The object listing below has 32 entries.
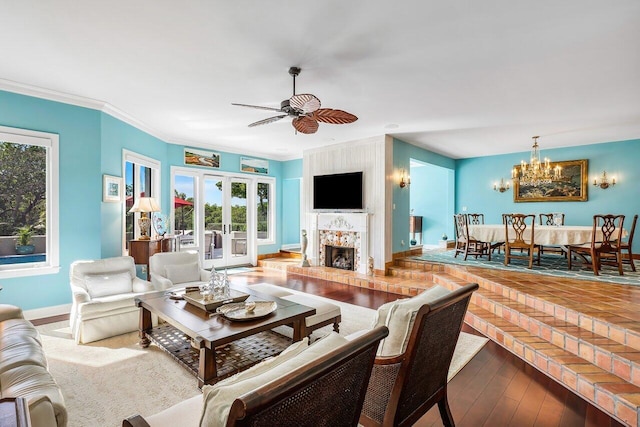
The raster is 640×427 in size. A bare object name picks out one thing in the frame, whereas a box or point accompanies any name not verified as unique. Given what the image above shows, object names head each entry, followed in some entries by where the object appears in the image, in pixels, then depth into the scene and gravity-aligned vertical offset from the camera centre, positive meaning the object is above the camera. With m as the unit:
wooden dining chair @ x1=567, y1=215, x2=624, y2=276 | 4.73 -0.48
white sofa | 1.34 -0.85
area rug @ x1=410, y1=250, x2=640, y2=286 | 4.64 -0.95
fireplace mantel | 6.37 -0.44
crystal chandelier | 5.90 +0.76
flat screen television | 6.48 +0.45
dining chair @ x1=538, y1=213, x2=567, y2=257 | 5.91 -0.20
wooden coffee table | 2.36 -0.99
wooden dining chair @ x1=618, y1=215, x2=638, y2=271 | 4.83 -0.53
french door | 7.40 -0.21
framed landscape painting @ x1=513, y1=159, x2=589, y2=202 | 6.93 +0.56
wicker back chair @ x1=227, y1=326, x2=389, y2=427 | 0.79 -0.53
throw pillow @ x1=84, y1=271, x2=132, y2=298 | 3.56 -0.80
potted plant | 3.97 -0.34
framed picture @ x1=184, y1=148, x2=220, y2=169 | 6.91 +1.23
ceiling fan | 2.93 +1.01
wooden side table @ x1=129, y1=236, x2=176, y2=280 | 4.85 -0.56
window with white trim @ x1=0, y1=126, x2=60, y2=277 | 3.88 +0.13
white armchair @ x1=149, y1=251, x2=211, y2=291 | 4.21 -0.76
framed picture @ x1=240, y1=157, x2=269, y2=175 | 7.93 +1.21
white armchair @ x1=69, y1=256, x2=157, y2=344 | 3.29 -0.91
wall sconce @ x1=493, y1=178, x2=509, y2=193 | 7.88 +0.64
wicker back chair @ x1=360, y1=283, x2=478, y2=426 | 1.56 -0.81
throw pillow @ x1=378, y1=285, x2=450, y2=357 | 1.70 -0.61
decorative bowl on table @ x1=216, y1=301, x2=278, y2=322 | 2.64 -0.84
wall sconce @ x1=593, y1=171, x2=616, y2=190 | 6.61 +0.62
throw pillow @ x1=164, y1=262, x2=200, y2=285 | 4.28 -0.81
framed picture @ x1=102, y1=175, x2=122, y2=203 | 4.55 +0.36
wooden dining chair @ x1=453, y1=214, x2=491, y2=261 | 6.39 -0.58
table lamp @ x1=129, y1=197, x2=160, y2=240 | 4.94 +0.07
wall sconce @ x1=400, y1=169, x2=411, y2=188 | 6.49 +0.66
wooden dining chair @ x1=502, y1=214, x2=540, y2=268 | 5.30 -0.42
